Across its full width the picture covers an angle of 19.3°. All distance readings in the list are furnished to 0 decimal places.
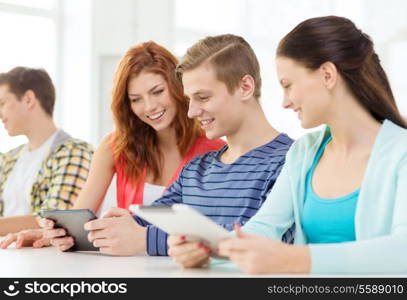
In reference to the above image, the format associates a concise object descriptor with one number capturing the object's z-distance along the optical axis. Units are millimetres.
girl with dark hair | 2434
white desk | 2543
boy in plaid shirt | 3834
